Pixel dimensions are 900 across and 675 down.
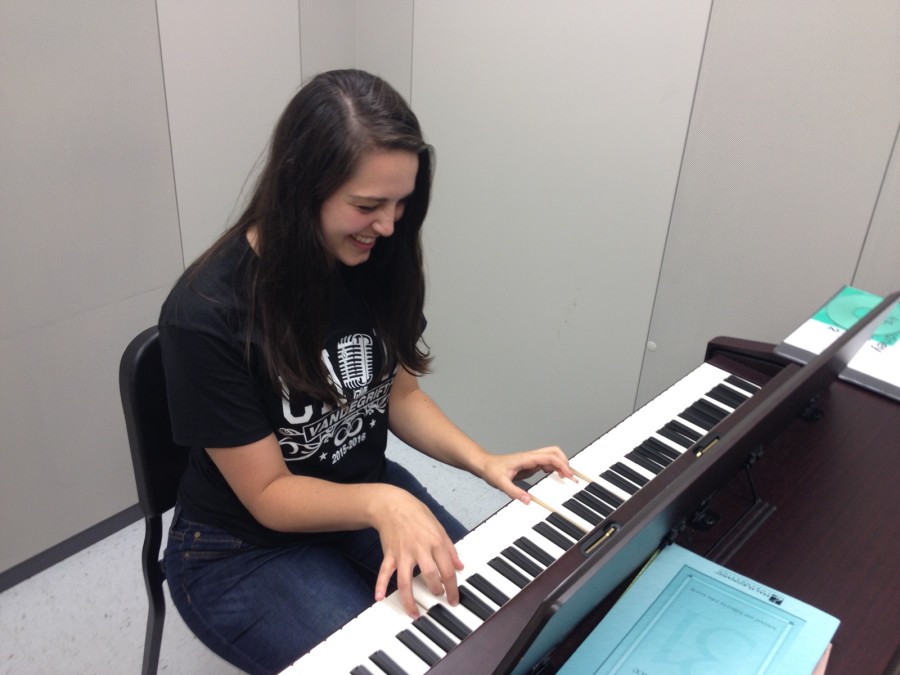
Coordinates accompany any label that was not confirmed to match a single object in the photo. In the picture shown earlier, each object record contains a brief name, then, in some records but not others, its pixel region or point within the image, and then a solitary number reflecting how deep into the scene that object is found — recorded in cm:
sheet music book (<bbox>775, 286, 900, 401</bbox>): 132
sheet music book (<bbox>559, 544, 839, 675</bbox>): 80
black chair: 115
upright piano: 82
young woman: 102
